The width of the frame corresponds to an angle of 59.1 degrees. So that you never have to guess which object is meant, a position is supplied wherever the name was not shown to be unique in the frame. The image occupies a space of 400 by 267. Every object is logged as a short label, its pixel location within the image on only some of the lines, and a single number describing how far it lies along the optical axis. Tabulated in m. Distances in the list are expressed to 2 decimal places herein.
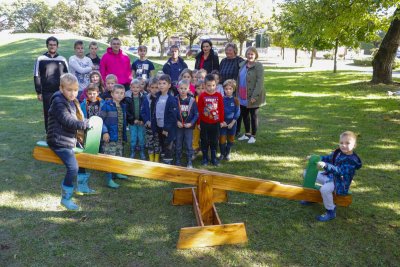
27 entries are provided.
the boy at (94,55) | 7.19
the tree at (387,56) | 16.55
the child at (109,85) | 5.65
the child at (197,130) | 6.32
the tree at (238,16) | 42.78
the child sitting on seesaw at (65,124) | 3.72
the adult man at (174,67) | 7.23
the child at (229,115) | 6.08
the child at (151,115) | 5.79
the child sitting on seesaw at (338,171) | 3.92
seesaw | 3.56
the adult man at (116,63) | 7.03
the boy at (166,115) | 5.54
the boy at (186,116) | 5.61
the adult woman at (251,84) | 6.86
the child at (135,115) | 5.92
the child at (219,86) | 6.18
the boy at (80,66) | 6.71
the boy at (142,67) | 7.35
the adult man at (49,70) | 6.40
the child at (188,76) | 6.26
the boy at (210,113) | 5.66
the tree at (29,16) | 59.16
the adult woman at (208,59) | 7.34
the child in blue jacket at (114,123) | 5.04
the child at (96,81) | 6.00
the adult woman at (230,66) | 7.16
